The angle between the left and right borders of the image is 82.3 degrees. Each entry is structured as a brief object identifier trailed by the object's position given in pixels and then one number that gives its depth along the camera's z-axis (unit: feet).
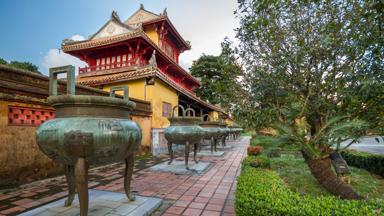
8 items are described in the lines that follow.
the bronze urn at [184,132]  20.72
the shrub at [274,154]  29.51
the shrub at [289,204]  6.93
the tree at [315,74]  12.66
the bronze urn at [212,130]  31.17
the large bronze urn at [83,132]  8.17
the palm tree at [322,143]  13.05
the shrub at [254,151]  23.25
